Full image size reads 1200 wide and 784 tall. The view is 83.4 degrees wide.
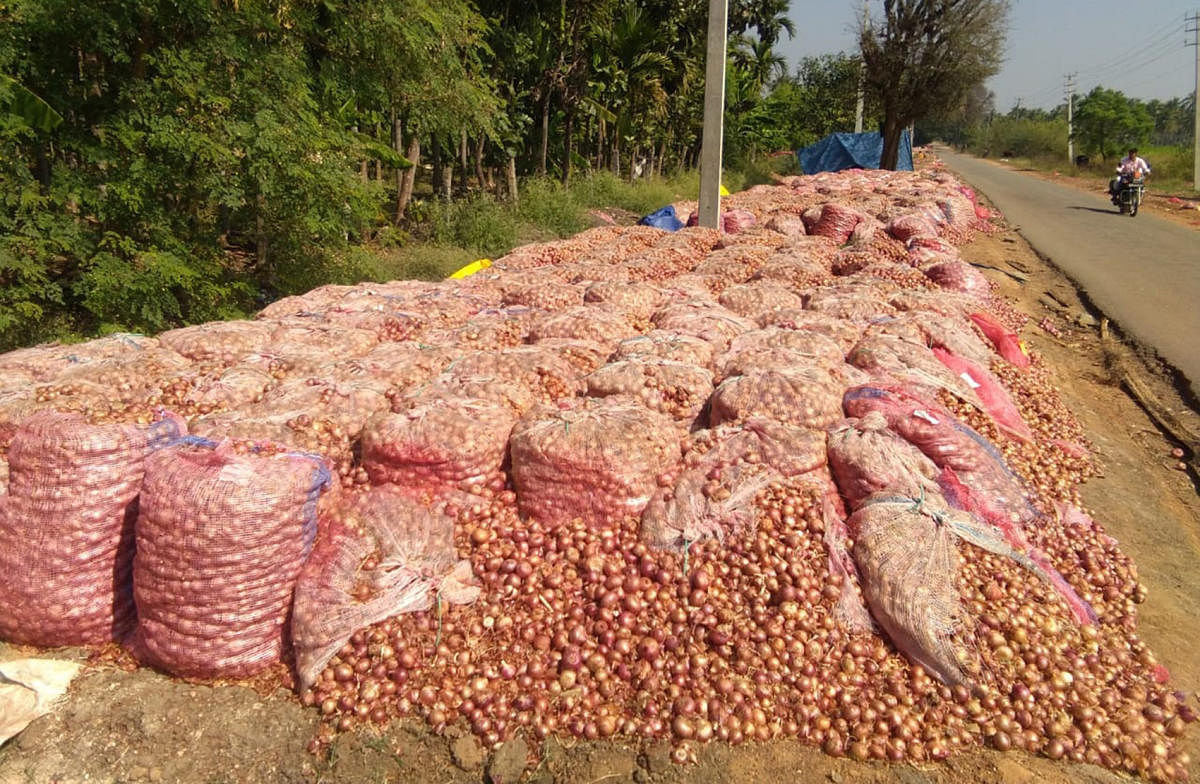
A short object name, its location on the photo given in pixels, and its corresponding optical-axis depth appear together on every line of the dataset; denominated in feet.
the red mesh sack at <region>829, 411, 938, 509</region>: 7.68
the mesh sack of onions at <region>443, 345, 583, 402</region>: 9.69
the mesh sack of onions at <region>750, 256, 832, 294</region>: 16.60
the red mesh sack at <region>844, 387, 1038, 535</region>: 8.34
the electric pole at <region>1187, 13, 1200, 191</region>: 65.10
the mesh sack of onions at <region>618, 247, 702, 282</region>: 18.39
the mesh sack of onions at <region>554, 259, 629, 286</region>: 16.71
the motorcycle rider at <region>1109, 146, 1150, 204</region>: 45.39
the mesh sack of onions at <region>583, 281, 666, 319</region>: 13.89
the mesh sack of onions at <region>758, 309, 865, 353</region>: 11.94
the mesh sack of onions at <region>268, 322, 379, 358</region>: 10.71
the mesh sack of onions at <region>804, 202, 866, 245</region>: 26.20
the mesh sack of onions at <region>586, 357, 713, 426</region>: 9.46
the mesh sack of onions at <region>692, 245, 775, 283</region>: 17.69
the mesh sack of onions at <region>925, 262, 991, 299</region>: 17.71
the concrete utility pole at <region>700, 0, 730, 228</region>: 27.32
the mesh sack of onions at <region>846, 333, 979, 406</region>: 10.12
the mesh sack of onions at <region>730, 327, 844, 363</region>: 10.62
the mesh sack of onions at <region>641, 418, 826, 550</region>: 7.39
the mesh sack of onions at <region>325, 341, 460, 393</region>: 9.54
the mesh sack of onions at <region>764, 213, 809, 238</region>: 27.29
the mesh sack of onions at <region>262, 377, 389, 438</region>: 8.48
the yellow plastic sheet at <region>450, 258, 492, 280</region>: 21.20
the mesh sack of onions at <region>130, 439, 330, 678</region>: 6.37
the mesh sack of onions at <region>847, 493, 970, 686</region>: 6.41
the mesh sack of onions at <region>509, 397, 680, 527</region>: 7.62
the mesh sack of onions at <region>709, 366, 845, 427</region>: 8.75
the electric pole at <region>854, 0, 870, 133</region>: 72.93
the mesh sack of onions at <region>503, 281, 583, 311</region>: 14.35
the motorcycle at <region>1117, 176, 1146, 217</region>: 44.65
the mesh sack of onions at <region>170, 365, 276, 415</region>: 8.84
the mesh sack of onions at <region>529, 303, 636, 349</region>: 11.83
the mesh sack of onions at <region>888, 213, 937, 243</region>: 24.39
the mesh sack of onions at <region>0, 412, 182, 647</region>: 6.71
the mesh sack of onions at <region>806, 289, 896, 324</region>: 13.53
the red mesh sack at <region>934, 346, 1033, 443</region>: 10.85
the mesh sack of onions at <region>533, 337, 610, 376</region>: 10.64
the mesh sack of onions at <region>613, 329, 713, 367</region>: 10.48
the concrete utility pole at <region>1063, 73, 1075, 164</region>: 131.85
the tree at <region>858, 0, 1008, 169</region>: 67.15
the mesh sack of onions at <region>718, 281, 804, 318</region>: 14.19
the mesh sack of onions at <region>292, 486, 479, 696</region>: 6.58
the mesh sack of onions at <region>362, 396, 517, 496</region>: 7.75
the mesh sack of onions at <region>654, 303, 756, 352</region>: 11.91
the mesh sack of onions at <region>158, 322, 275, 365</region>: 10.25
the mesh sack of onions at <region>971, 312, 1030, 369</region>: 14.51
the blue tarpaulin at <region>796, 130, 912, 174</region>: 78.69
